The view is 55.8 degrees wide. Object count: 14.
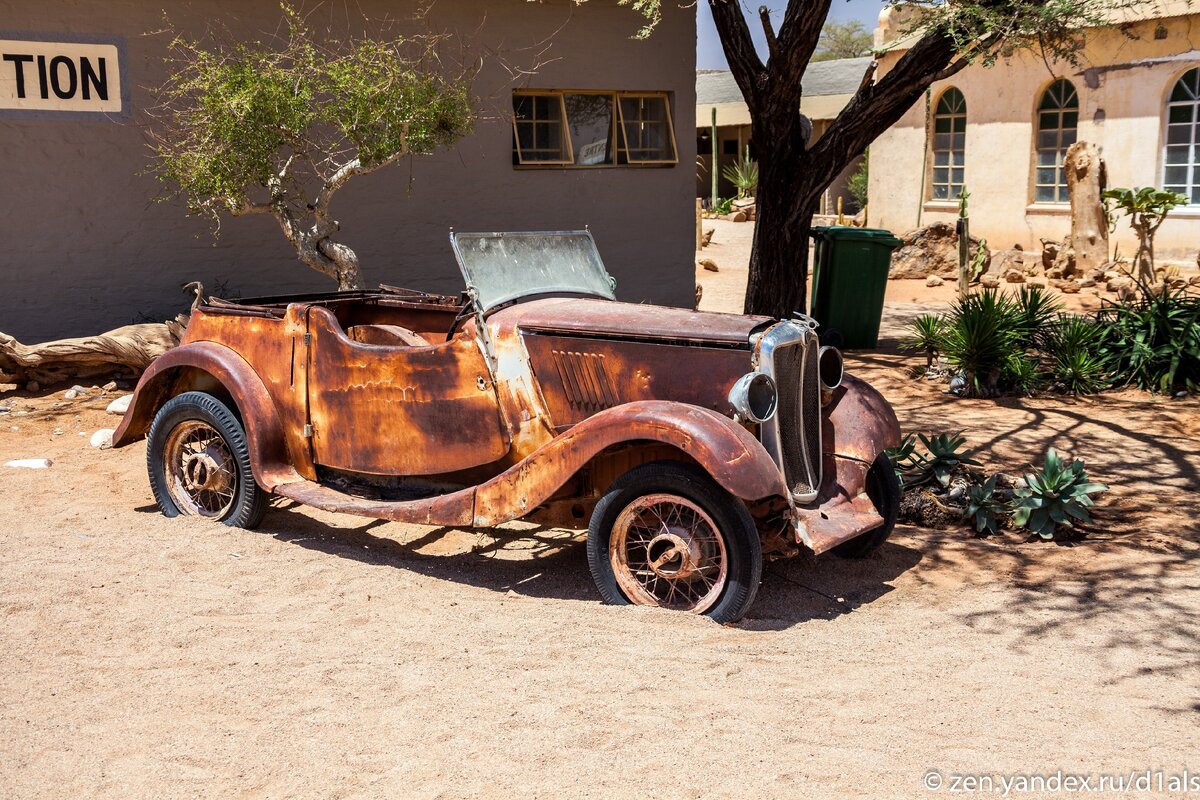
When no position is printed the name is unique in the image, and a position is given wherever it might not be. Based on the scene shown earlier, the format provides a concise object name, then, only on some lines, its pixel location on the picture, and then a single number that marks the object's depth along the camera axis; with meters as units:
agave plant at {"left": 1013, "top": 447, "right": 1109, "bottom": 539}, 5.63
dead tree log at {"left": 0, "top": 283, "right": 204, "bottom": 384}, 8.46
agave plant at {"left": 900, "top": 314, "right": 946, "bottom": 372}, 9.73
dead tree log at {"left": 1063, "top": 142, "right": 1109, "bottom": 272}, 15.48
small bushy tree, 7.53
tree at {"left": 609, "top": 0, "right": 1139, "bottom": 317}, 8.43
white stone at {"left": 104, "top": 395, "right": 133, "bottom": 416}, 8.16
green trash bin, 11.07
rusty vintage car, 4.41
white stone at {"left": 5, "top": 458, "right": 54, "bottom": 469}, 6.96
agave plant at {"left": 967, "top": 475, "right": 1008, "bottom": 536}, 5.76
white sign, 8.70
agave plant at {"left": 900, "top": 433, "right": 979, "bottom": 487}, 6.25
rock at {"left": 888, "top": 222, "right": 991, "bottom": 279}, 16.23
